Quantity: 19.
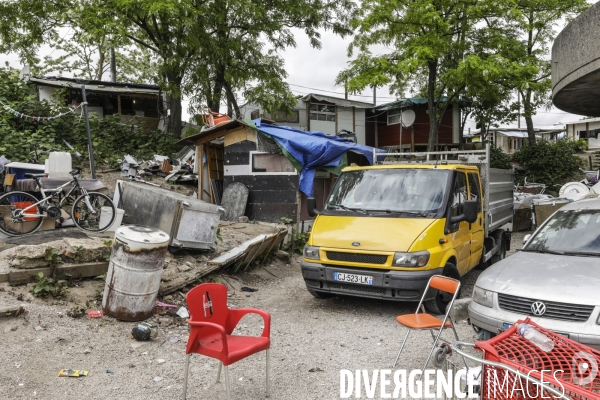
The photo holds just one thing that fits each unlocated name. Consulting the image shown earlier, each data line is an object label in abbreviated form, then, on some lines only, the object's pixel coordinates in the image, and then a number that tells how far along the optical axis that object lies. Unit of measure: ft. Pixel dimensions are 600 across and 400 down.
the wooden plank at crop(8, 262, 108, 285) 19.58
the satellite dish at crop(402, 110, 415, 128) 65.05
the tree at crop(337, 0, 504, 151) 56.80
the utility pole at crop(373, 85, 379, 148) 95.25
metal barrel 17.74
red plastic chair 11.61
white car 12.91
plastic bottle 8.01
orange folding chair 14.24
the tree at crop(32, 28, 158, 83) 101.25
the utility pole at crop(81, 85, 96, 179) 33.19
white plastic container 31.60
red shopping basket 7.47
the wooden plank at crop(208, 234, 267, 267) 25.50
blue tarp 38.24
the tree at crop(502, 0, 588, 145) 55.74
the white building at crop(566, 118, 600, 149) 138.65
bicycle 26.30
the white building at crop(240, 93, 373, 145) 87.92
